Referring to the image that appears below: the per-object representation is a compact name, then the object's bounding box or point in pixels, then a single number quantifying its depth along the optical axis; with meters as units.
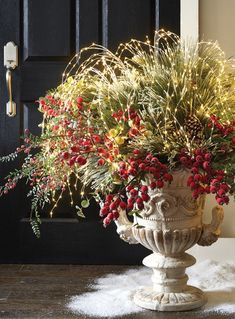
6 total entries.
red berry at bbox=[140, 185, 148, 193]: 2.50
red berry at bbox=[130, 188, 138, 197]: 2.49
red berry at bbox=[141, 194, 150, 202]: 2.49
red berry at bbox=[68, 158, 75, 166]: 2.54
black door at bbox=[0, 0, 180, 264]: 3.55
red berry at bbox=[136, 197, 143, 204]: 2.48
